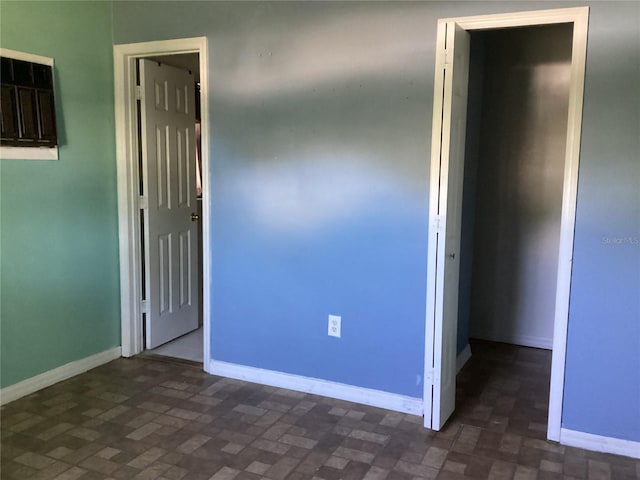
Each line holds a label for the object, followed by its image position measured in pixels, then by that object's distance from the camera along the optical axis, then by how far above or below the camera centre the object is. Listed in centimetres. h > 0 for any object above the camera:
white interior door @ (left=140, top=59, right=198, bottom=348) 381 -22
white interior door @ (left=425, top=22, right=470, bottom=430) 265 -19
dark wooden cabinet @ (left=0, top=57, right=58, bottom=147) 291 +34
